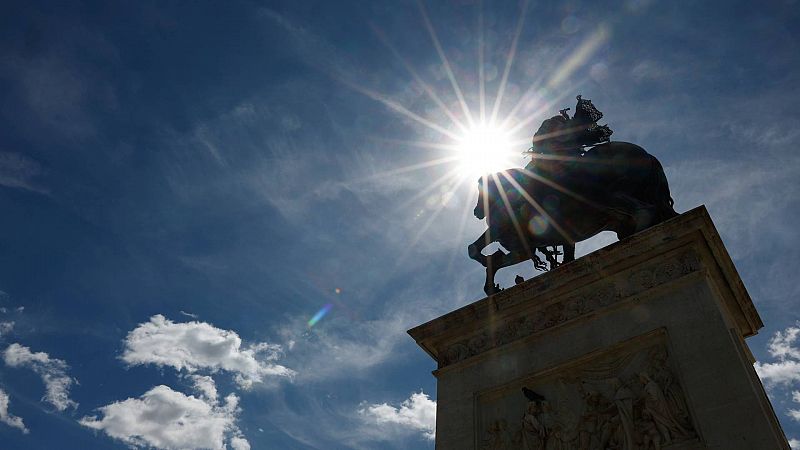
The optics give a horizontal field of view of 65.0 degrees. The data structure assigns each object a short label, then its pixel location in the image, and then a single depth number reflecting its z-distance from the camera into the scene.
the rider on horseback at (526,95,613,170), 13.11
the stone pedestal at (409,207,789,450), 7.76
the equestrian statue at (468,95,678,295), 11.48
